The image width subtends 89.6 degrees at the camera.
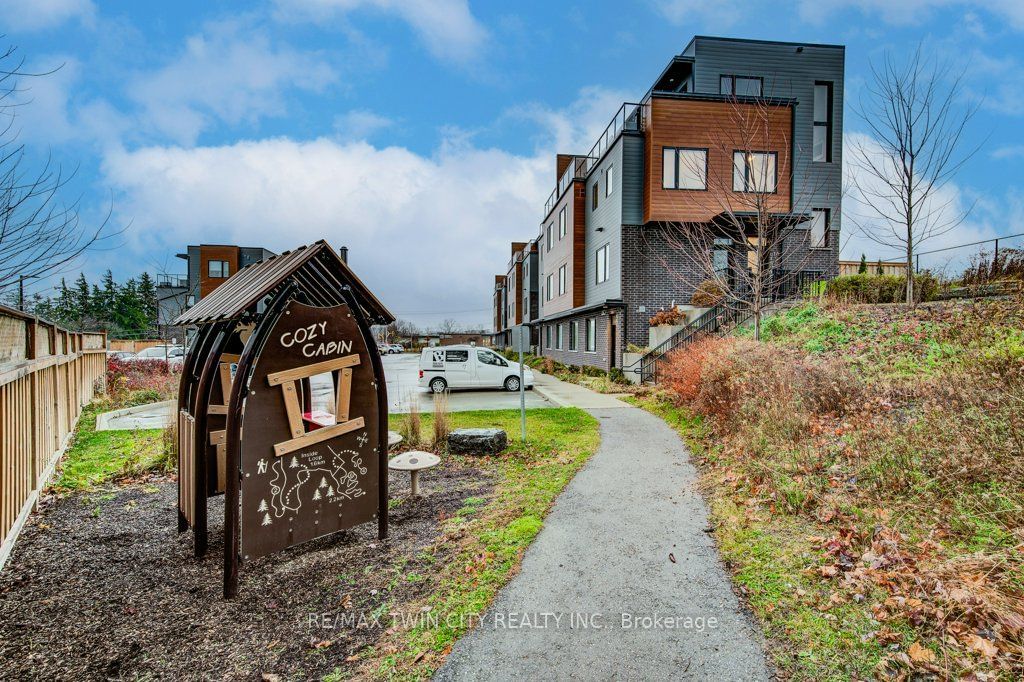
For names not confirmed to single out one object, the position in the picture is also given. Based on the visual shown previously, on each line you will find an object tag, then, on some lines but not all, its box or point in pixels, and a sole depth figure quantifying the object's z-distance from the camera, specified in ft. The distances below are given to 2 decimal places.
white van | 59.47
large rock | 27.84
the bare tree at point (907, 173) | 39.45
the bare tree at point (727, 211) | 57.88
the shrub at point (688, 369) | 36.58
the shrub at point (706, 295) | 60.70
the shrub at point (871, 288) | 48.88
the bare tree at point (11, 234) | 16.31
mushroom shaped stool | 19.89
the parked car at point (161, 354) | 80.51
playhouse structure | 13.28
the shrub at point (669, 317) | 61.46
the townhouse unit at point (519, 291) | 123.54
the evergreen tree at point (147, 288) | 198.51
